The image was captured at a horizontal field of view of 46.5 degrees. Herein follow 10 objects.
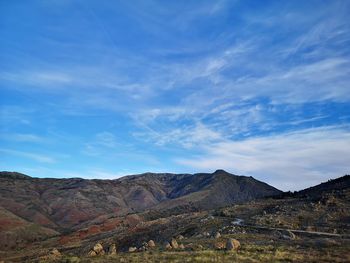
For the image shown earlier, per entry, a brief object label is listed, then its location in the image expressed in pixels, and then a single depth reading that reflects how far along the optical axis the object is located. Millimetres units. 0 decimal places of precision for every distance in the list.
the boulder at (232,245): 29973
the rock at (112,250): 35653
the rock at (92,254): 33656
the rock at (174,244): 33581
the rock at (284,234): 35719
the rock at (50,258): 31919
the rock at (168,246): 33316
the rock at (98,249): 36206
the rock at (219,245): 31219
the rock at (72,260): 28791
